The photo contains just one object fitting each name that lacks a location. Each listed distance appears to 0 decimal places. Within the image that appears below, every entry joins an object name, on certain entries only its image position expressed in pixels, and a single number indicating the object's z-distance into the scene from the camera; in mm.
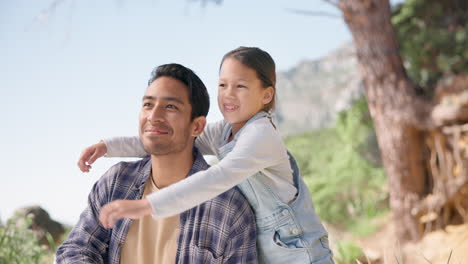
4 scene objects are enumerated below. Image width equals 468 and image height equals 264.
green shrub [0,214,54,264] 3188
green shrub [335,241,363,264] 4795
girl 1558
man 1706
